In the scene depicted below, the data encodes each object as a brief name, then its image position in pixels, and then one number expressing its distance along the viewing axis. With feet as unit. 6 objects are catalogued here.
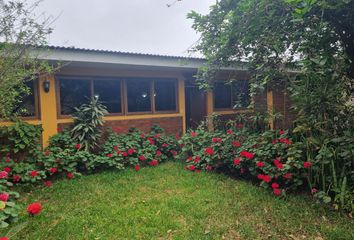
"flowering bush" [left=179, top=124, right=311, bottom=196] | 12.69
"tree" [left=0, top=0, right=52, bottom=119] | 11.70
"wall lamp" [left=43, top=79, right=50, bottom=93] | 19.33
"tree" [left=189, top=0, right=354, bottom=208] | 10.68
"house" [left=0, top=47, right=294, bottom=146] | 19.31
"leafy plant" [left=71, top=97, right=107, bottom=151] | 19.22
